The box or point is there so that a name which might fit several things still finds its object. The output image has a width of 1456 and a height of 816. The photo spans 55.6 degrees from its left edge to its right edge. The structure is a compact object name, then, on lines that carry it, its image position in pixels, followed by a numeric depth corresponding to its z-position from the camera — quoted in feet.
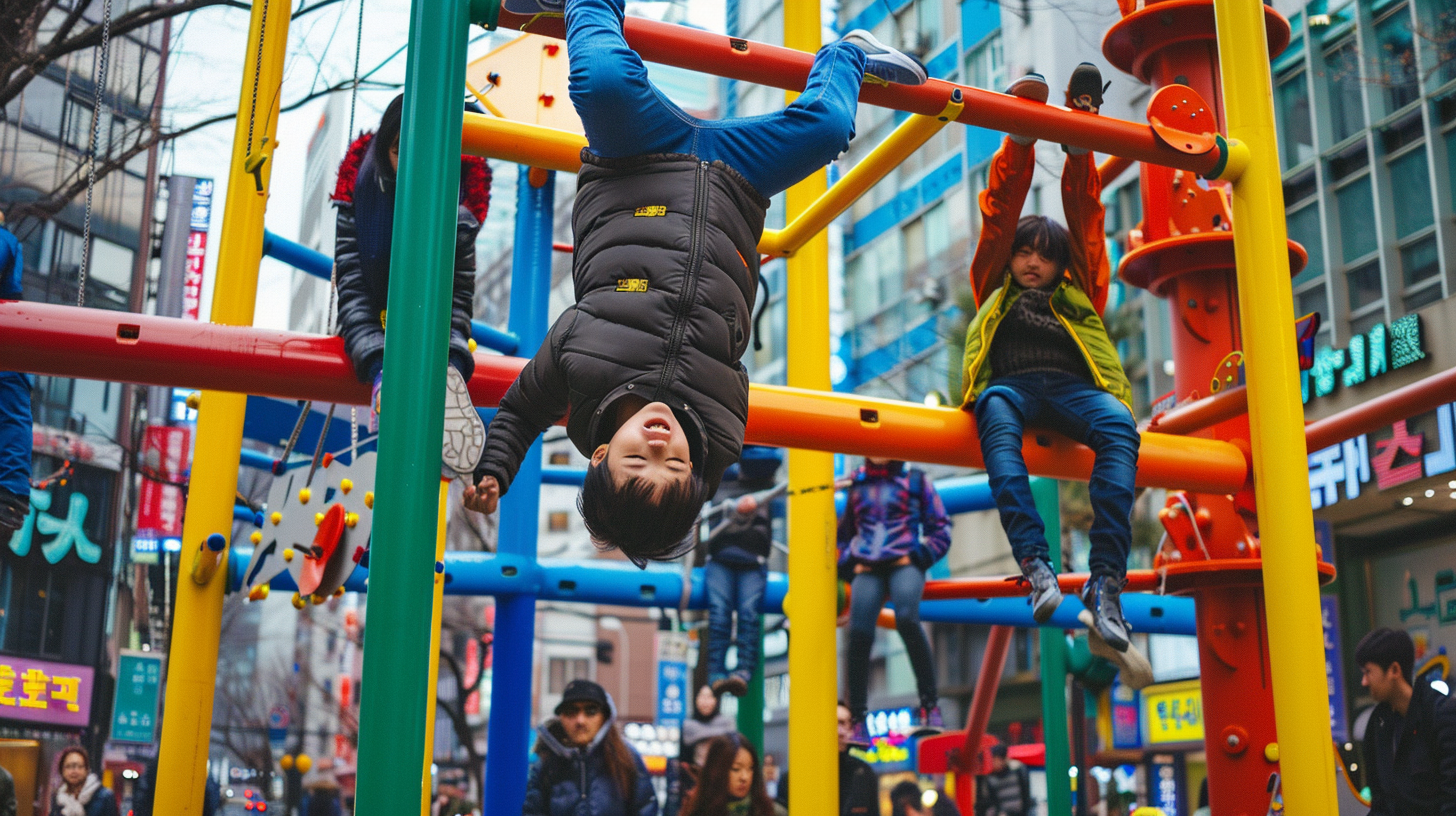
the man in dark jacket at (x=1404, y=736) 16.49
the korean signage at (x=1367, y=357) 43.96
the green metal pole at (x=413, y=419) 8.04
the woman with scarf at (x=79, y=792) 26.61
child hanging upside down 9.19
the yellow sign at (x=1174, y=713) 62.13
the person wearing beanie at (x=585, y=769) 20.42
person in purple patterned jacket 22.95
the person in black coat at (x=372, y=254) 12.56
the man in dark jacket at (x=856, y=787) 25.03
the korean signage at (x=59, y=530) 53.98
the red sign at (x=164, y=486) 44.06
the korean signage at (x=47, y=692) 54.44
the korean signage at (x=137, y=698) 46.70
